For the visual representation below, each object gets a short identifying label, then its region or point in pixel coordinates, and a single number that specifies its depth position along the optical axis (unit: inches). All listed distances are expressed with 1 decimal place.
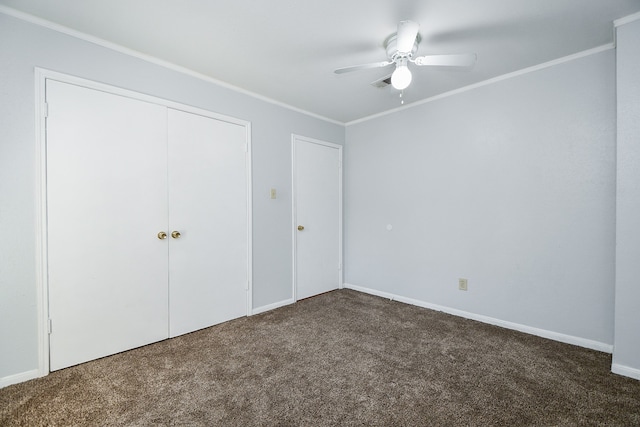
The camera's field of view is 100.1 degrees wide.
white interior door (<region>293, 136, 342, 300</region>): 135.7
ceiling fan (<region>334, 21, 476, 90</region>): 67.5
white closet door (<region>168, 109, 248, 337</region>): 97.1
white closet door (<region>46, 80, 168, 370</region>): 75.9
